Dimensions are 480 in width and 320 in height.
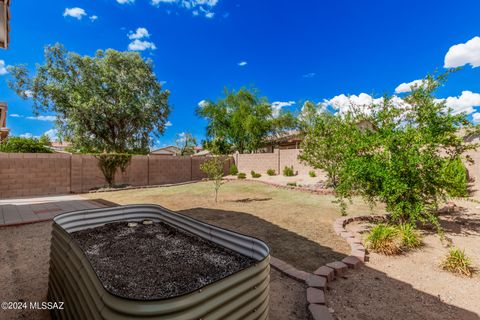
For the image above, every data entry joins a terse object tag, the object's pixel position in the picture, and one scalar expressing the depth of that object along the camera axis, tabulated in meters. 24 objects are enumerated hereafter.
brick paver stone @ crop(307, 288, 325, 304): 2.38
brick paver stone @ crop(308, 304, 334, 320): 2.13
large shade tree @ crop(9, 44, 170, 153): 18.00
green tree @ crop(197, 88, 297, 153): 27.02
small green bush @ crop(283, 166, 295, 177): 15.60
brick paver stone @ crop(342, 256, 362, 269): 3.22
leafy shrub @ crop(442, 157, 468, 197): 4.32
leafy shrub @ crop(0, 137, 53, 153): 9.98
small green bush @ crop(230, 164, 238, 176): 18.61
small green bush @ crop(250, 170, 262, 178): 16.14
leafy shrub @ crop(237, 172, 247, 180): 15.75
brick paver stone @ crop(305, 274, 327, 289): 2.66
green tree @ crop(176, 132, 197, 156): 36.82
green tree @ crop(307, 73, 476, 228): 4.36
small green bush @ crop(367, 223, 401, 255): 3.68
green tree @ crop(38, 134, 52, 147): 37.80
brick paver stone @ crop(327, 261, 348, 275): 3.04
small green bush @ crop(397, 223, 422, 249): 3.92
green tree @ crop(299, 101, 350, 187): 9.27
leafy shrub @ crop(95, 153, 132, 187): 11.15
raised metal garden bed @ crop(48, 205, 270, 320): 1.00
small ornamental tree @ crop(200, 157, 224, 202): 7.99
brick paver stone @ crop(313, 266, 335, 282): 2.87
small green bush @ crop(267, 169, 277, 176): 16.58
